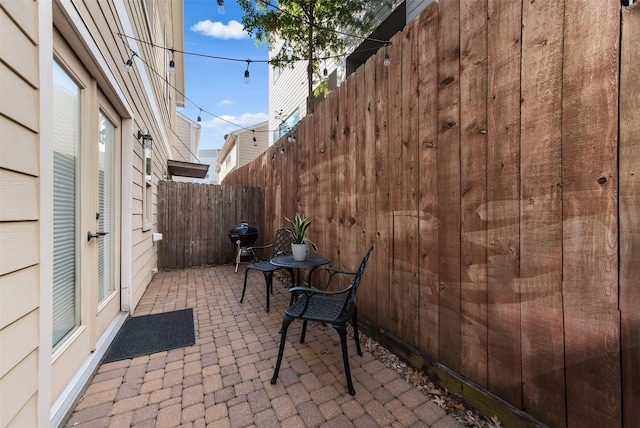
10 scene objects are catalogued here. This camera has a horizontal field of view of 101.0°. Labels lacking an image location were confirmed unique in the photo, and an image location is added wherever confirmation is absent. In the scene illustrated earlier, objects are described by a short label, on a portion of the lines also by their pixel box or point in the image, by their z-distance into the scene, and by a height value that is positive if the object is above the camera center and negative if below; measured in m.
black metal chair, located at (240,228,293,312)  3.83 -0.48
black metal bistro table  2.72 -0.55
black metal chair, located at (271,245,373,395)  1.81 -0.78
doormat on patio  2.32 -1.23
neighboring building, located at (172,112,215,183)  11.60 +3.75
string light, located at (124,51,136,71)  2.76 +1.58
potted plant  2.86 -0.34
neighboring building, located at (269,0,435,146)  4.49 +3.36
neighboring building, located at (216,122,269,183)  12.66 +3.25
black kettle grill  5.52 -0.53
